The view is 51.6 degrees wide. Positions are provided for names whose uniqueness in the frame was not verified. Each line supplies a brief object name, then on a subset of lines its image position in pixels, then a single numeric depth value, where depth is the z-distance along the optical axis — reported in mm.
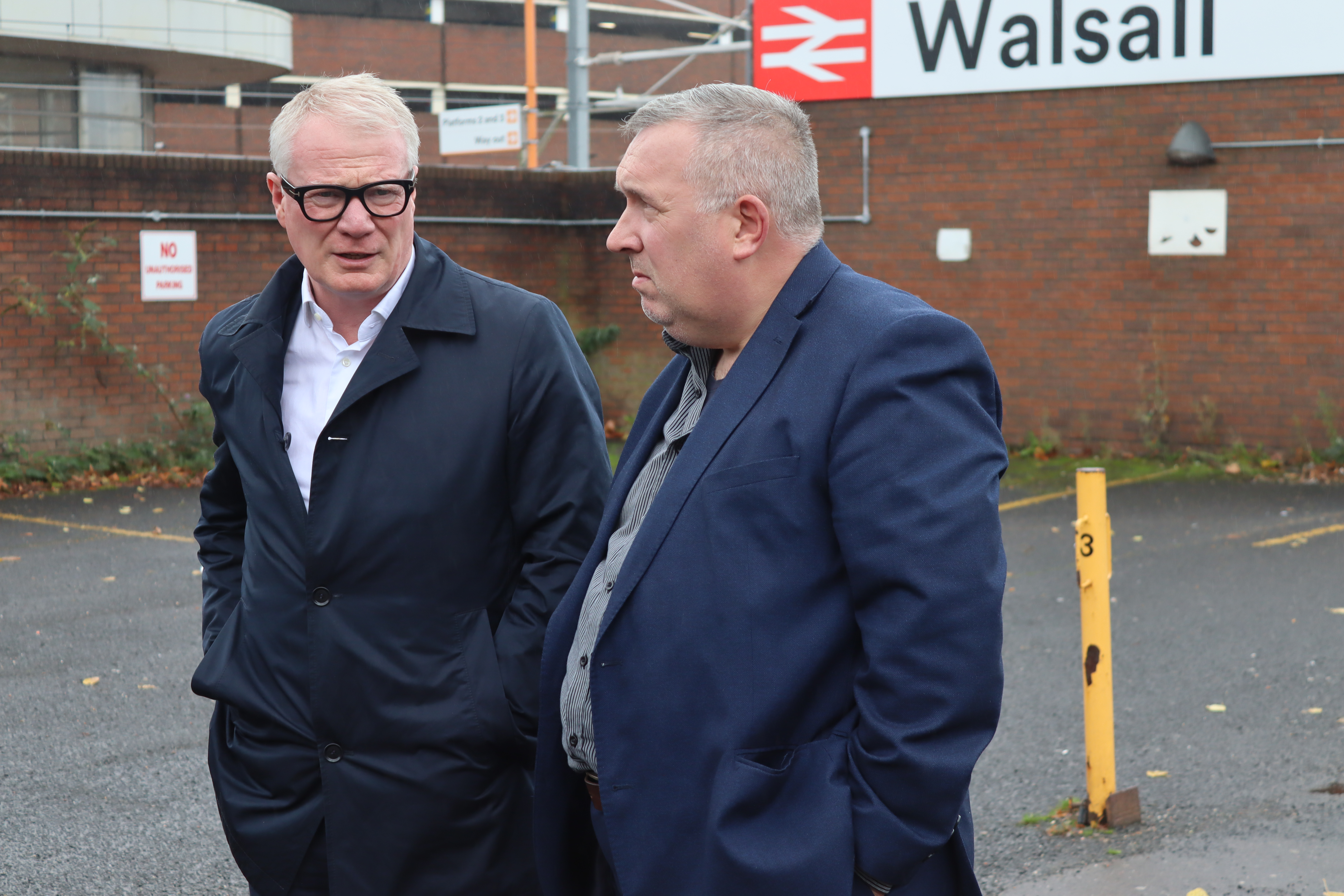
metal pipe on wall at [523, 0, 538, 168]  28703
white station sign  12023
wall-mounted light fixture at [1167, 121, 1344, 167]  12273
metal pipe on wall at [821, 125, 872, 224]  13781
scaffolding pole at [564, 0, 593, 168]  21359
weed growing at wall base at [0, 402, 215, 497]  12438
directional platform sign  23188
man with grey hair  1929
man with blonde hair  2494
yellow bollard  4320
